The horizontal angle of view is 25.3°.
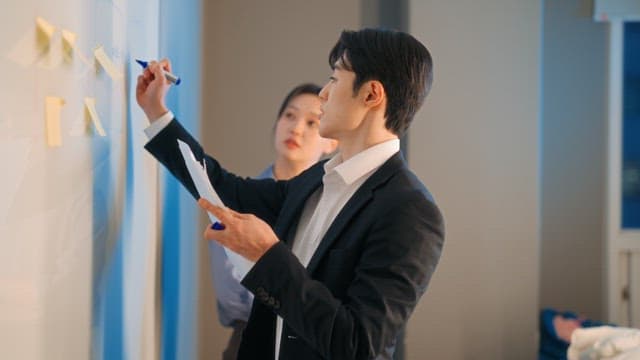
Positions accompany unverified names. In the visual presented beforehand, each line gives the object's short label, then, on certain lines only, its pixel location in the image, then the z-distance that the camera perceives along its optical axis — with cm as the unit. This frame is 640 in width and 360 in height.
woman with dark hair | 396
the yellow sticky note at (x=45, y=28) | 212
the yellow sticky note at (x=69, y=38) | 223
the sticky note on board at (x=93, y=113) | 238
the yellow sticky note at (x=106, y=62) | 245
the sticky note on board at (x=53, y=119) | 216
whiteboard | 205
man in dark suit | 261
